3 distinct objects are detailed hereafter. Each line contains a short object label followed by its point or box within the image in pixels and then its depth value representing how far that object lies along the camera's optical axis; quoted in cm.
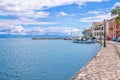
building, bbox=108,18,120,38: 3155
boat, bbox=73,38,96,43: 3265
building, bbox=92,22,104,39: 3980
